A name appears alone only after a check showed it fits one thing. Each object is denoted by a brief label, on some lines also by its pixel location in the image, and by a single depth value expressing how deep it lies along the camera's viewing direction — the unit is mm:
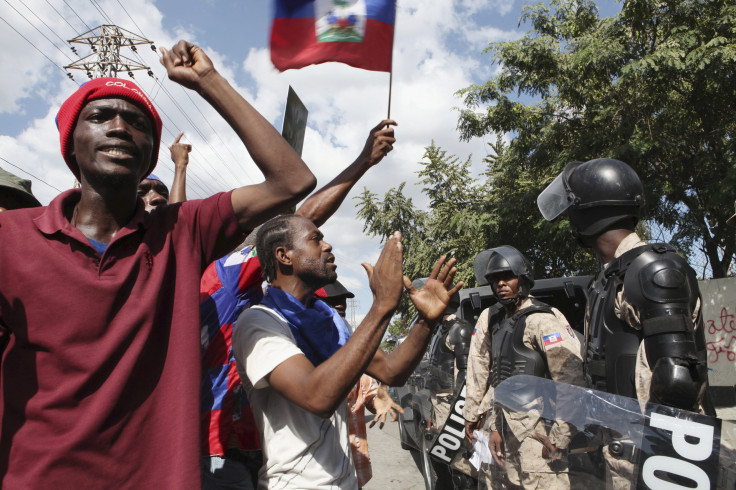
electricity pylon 21656
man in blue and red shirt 2268
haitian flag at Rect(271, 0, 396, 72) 2516
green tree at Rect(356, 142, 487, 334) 17156
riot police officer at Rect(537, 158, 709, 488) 2240
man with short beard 1625
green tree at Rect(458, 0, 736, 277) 10539
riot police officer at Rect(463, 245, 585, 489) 1944
